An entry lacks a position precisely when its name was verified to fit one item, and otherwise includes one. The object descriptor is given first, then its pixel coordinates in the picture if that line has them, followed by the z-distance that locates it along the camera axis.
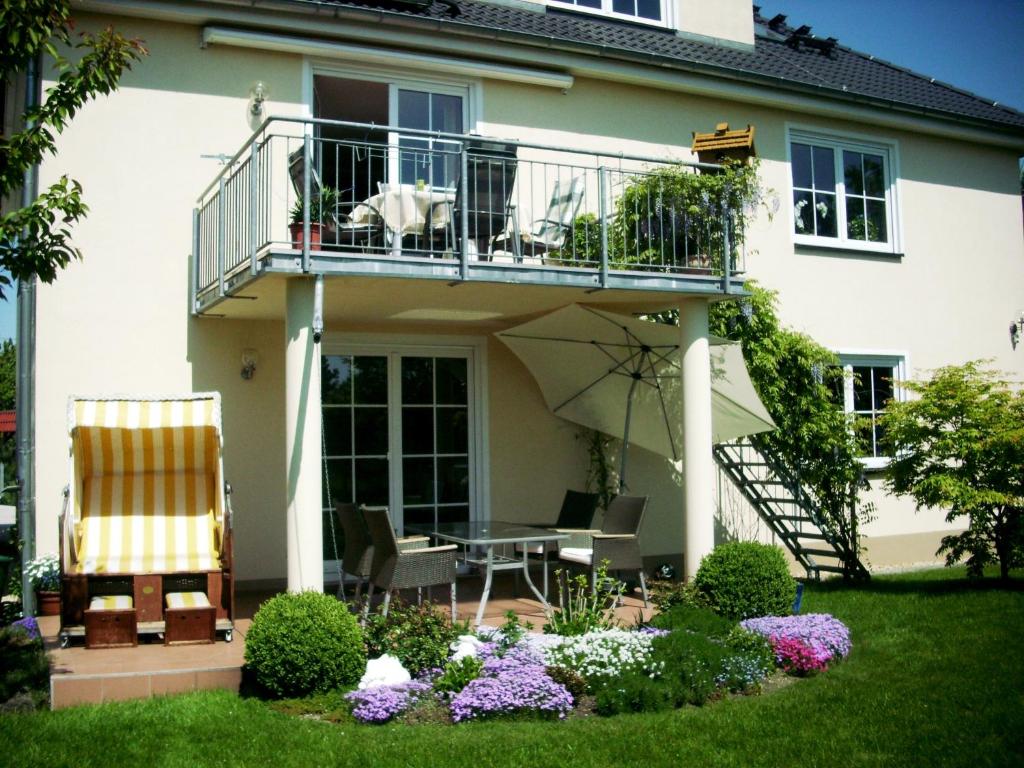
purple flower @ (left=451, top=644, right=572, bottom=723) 6.20
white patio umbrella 10.38
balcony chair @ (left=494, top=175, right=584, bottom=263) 9.02
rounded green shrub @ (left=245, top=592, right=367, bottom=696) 6.54
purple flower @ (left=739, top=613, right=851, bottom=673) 7.31
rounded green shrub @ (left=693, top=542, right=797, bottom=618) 8.31
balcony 7.90
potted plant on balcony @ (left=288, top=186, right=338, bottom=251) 7.91
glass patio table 8.27
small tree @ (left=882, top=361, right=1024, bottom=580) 10.00
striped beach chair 7.79
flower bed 6.27
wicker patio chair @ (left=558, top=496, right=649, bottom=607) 8.68
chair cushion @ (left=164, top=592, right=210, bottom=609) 7.79
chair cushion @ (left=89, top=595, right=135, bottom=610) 7.70
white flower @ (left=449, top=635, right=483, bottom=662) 6.89
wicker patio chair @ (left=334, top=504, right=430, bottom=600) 8.44
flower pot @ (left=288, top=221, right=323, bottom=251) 7.83
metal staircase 11.21
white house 8.62
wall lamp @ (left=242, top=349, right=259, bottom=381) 9.90
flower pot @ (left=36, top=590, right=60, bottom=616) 8.80
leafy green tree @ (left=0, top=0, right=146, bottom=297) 5.98
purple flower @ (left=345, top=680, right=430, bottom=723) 6.14
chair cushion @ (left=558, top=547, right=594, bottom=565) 8.93
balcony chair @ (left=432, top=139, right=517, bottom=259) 8.45
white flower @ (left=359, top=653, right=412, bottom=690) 6.65
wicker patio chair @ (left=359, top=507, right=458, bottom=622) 7.80
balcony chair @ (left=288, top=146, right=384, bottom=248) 8.27
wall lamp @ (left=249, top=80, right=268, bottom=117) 10.09
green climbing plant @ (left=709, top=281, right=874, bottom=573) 11.11
